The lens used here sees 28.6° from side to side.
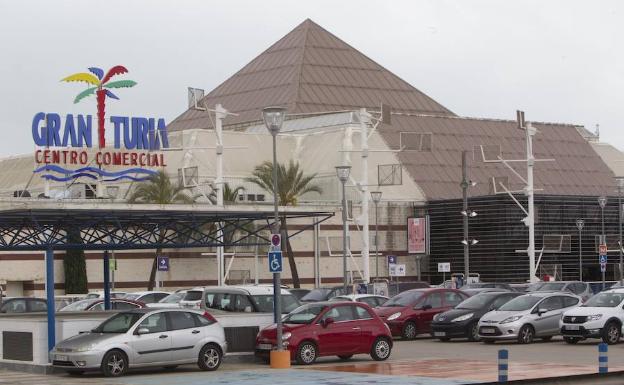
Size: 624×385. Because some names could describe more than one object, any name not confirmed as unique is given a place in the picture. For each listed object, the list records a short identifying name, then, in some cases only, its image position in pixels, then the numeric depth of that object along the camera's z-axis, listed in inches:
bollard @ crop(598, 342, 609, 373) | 915.4
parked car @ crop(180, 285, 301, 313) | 1245.1
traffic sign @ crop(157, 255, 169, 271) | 2194.4
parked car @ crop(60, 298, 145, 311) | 1498.5
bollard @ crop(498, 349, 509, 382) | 856.3
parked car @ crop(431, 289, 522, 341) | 1445.6
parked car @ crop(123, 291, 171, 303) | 1836.9
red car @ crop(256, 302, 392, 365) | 1138.0
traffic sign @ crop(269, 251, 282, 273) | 1138.0
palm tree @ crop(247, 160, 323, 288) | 2726.4
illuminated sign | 2096.5
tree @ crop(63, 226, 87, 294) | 2546.3
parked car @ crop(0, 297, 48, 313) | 1633.9
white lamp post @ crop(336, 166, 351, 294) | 1920.4
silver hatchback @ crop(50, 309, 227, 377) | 1005.2
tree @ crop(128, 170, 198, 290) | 2615.7
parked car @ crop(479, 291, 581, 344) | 1378.0
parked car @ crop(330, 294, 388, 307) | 1636.3
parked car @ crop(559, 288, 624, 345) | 1330.0
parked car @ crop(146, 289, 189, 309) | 1733.4
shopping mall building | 2687.0
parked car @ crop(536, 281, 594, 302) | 1930.4
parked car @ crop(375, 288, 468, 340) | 1515.7
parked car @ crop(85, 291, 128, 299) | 1897.1
